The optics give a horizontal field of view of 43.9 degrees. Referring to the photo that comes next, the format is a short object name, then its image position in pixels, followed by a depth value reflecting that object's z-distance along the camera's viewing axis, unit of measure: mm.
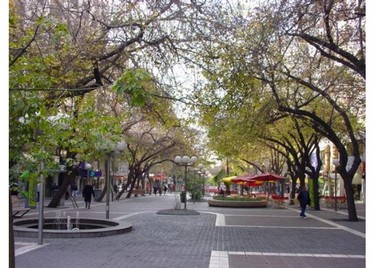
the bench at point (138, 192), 53172
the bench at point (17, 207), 19873
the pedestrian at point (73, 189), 38022
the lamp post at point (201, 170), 49409
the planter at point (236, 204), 32000
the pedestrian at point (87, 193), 28453
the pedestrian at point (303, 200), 23359
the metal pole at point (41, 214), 12461
